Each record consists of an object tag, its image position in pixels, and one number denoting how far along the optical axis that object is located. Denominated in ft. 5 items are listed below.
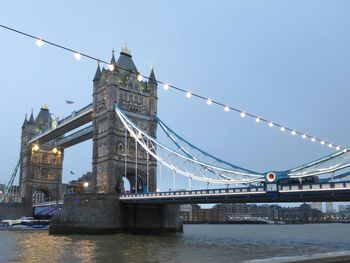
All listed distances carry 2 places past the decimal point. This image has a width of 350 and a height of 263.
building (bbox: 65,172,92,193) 298.35
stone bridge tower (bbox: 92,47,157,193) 210.18
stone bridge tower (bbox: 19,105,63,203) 312.71
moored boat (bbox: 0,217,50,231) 240.12
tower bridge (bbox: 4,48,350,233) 128.98
